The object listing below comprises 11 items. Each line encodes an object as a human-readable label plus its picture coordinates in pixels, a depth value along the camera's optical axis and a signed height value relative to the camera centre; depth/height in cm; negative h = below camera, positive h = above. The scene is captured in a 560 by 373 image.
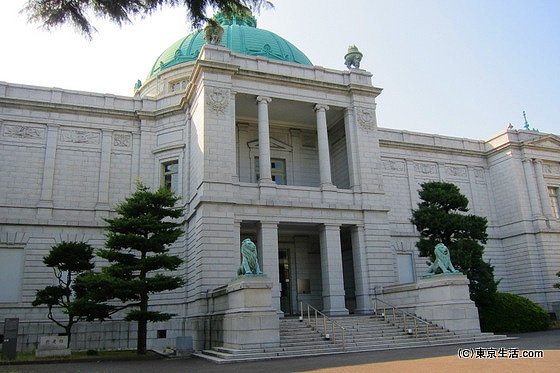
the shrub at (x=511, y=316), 2355 -47
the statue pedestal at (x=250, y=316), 1602 +6
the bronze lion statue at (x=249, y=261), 1739 +204
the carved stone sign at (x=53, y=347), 1761 -75
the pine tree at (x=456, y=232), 2450 +400
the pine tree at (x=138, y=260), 1820 +239
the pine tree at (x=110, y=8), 1105 +757
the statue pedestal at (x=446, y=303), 1903 +27
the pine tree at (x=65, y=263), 2058 +268
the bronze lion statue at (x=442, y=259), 2023 +209
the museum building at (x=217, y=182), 2305 +736
